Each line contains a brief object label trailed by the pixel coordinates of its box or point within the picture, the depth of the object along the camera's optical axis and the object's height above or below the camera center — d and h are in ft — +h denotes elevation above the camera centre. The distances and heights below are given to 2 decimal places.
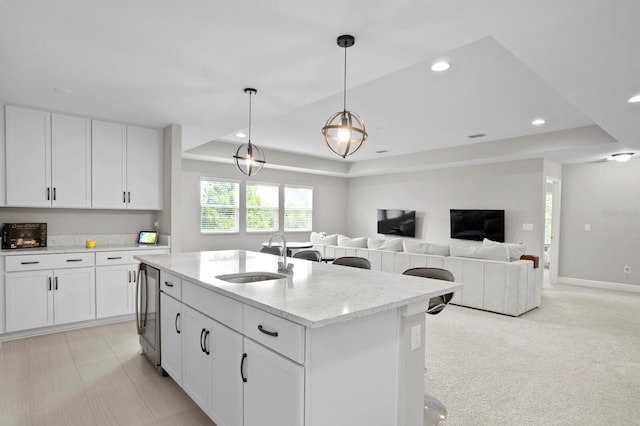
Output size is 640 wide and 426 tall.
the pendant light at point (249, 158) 11.29 +1.73
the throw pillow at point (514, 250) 16.91 -2.02
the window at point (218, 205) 24.40 -0.02
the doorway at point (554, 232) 23.90 -1.53
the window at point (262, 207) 26.76 -0.10
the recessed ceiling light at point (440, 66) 10.34 +4.38
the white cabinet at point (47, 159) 13.01 +1.73
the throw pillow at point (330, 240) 23.38 -2.29
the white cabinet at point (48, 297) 12.30 -3.58
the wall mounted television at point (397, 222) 28.35 -1.23
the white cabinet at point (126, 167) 14.83 +1.66
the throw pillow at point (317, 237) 24.08 -2.23
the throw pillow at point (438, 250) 18.02 -2.18
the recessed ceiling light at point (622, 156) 19.94 +3.28
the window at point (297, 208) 29.25 -0.16
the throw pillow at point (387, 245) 20.04 -2.21
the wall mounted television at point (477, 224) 23.13 -1.07
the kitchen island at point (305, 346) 4.89 -2.35
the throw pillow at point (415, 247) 18.58 -2.14
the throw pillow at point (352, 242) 21.65 -2.27
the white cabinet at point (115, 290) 13.93 -3.60
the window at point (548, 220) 27.50 -0.79
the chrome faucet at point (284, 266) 8.38 -1.52
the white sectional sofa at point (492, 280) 15.56 -3.37
